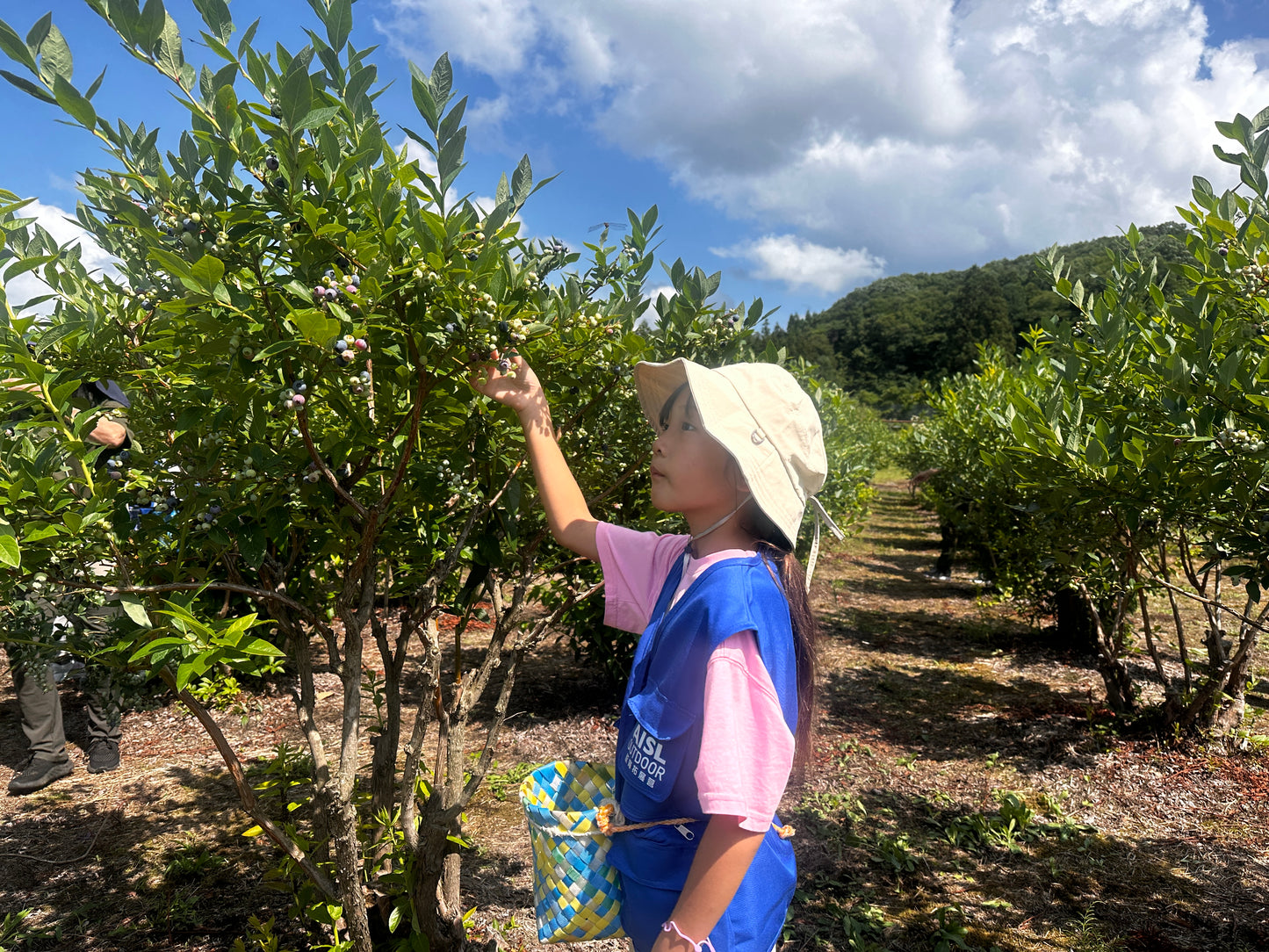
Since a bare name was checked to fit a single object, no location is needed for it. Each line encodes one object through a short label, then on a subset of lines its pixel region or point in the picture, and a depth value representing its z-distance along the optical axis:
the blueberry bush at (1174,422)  2.29
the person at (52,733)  4.34
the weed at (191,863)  3.42
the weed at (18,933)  2.92
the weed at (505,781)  4.41
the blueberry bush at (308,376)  1.30
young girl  1.27
